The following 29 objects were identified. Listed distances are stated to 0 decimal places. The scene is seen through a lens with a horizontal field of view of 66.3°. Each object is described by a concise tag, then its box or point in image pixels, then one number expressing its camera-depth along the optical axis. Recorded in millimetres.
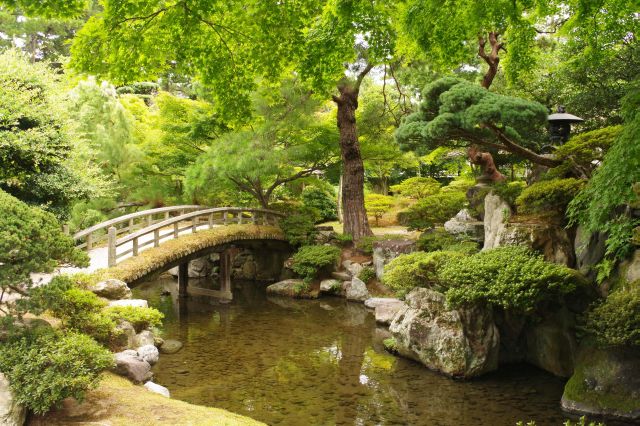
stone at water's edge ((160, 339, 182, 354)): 10109
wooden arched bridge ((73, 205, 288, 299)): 10750
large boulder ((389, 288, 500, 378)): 8625
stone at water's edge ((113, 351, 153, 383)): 7012
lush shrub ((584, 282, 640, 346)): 6816
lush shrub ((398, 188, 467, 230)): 16156
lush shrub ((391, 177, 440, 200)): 19844
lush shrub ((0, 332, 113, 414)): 5207
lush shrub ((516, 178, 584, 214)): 9320
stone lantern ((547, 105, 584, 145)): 10648
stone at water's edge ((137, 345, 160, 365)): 8406
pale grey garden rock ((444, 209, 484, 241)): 13125
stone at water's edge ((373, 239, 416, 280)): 14391
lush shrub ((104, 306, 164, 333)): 8031
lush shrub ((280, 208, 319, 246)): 17031
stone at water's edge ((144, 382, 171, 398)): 7163
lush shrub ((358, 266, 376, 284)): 15188
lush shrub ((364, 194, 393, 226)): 21156
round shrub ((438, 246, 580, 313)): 7906
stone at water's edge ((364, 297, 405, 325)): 12289
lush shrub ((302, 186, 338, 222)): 23172
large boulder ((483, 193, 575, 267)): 9352
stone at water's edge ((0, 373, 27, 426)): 5023
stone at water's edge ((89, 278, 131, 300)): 9086
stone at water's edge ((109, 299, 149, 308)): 8773
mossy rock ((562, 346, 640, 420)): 6988
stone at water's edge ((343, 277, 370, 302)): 14719
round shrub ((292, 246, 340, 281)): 15477
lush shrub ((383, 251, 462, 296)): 9977
